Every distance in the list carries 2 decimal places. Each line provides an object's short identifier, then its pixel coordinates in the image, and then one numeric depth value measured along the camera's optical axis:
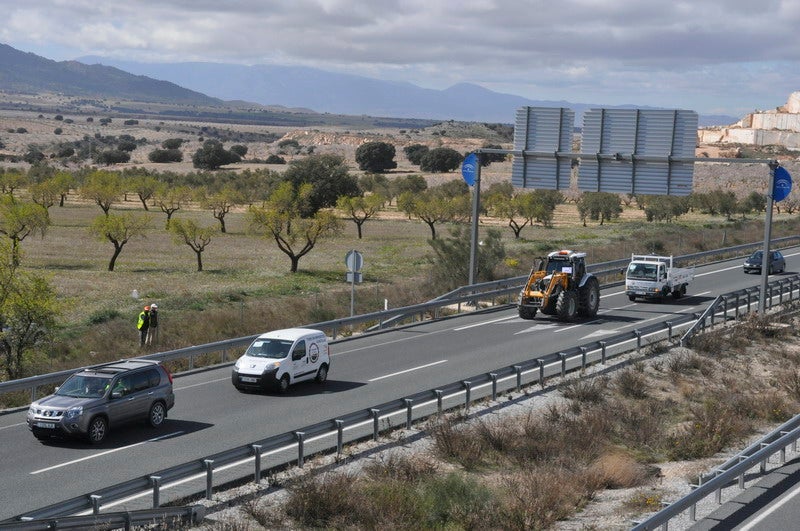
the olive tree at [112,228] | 57.28
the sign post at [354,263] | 33.19
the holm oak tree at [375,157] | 149.12
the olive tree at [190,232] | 57.53
